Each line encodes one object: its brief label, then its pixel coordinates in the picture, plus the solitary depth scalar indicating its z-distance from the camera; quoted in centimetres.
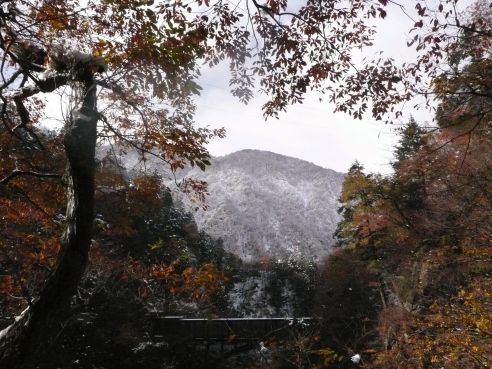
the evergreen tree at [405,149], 2377
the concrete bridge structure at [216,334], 1608
